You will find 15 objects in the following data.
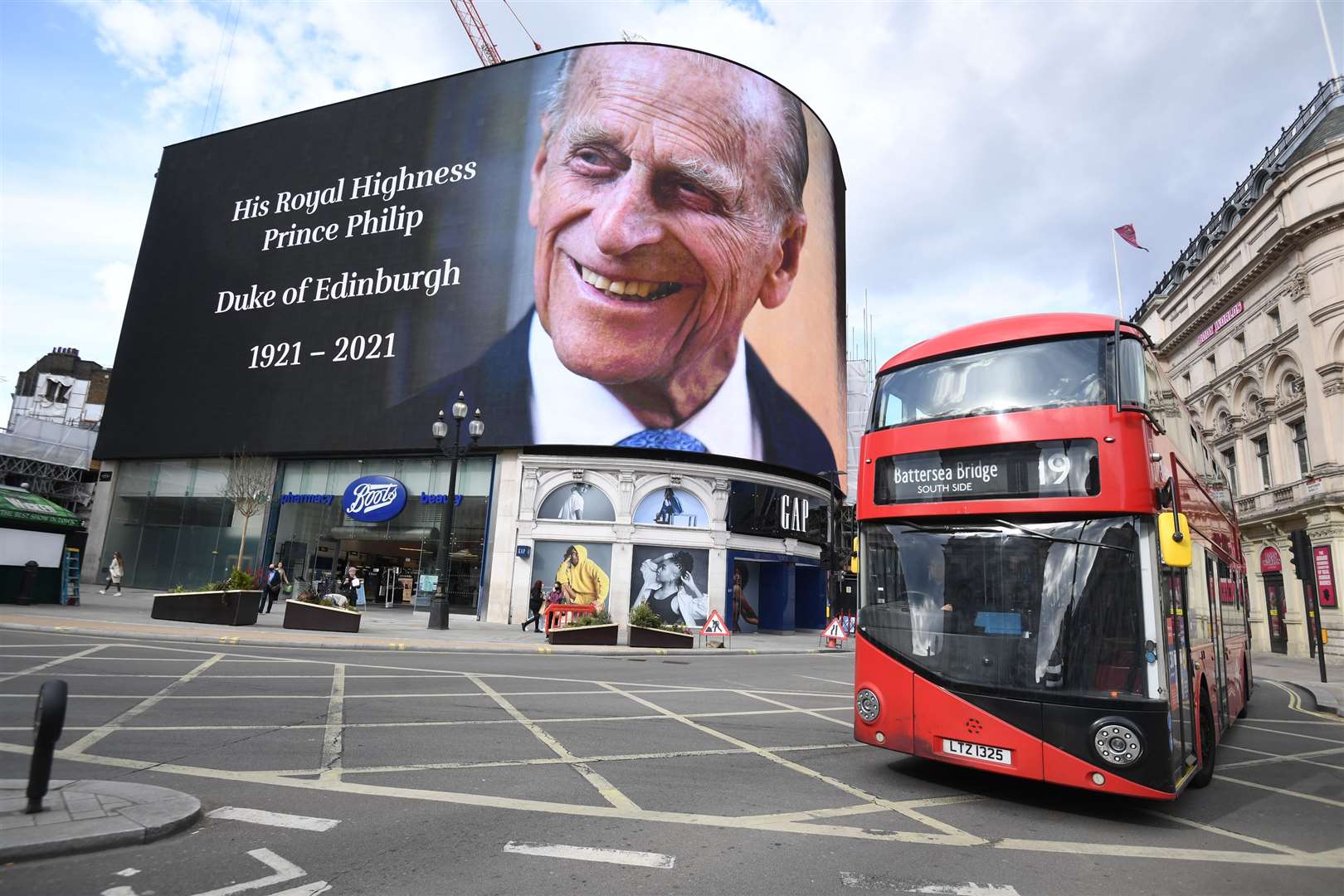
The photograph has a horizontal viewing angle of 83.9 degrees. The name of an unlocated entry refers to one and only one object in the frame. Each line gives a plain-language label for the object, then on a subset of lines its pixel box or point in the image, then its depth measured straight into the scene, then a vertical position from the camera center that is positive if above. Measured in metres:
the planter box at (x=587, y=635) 20.16 -1.20
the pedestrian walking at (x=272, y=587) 24.34 -0.36
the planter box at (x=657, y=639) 21.17 -1.26
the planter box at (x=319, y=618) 19.44 -1.03
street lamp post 21.48 +0.90
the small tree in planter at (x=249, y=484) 29.20 +3.83
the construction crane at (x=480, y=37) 63.50 +46.55
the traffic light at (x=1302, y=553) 17.94 +1.70
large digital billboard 29.77 +13.45
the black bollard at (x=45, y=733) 4.30 -0.96
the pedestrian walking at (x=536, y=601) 27.84 -0.45
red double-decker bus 5.73 +0.38
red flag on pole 30.89 +15.59
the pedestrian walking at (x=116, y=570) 29.70 -0.08
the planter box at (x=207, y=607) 18.98 -0.89
